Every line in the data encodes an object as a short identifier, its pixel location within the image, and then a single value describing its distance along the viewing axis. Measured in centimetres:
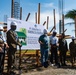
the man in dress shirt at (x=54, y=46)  427
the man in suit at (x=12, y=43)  316
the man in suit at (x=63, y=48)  454
